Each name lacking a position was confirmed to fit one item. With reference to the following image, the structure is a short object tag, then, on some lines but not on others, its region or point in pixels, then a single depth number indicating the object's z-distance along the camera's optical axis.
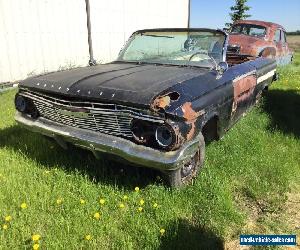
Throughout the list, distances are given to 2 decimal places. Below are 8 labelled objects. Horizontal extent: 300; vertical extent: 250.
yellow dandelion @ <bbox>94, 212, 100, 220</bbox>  2.09
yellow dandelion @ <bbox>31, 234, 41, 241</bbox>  1.84
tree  23.35
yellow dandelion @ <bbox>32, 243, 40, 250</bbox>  1.80
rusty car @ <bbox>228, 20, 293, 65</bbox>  6.66
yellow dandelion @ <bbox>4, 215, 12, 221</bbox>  2.04
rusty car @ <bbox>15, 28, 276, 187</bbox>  2.14
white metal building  6.06
